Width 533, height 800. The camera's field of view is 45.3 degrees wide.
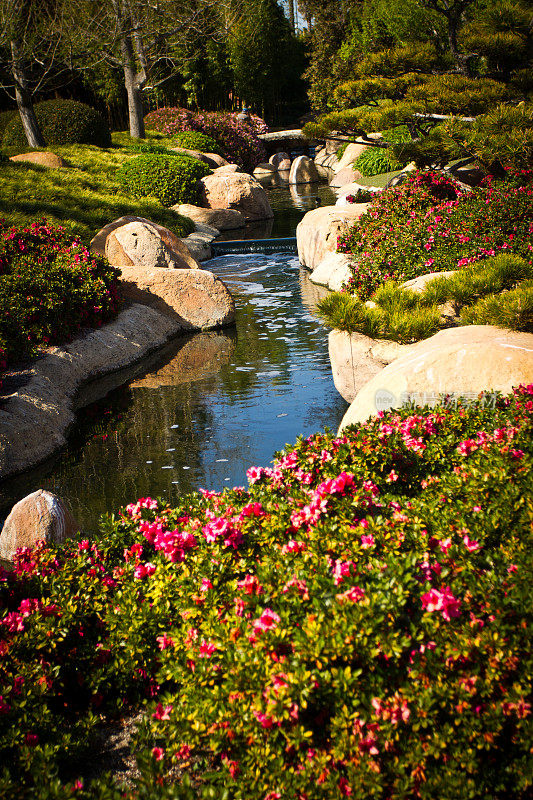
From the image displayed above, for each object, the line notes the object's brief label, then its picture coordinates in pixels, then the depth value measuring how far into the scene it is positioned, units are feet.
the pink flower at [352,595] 8.05
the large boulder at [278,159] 124.99
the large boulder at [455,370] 15.25
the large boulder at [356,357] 21.93
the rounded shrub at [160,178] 65.05
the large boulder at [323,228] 44.37
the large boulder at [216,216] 65.41
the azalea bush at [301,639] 7.13
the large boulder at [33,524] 15.46
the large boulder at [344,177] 87.15
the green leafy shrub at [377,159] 79.77
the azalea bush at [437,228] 30.30
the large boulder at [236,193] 70.08
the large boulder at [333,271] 38.42
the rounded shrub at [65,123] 78.79
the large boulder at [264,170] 112.68
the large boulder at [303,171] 104.78
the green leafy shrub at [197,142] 94.89
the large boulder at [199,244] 54.24
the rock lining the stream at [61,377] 21.33
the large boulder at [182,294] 35.17
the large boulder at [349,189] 73.10
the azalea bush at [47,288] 26.27
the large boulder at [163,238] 40.52
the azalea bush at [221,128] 106.93
